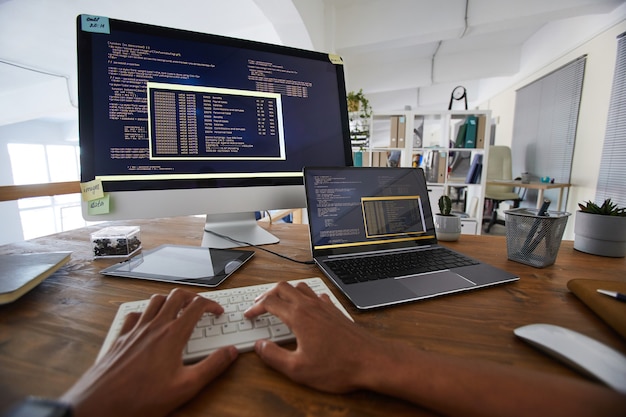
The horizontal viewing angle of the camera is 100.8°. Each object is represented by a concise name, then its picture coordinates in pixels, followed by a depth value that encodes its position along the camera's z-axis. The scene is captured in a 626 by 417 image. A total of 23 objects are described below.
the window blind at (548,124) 2.96
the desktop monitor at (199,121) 0.56
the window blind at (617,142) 2.31
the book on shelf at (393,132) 3.10
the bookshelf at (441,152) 2.90
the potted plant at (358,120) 2.90
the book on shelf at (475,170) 2.95
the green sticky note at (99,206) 0.56
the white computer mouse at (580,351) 0.24
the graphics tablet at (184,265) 0.49
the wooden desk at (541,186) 2.76
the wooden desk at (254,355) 0.24
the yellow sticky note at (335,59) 0.77
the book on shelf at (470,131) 2.87
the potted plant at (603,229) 0.64
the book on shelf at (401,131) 3.08
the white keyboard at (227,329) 0.29
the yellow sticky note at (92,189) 0.55
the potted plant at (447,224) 0.76
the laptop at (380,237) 0.46
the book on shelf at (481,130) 2.86
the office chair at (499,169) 3.70
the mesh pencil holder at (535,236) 0.58
